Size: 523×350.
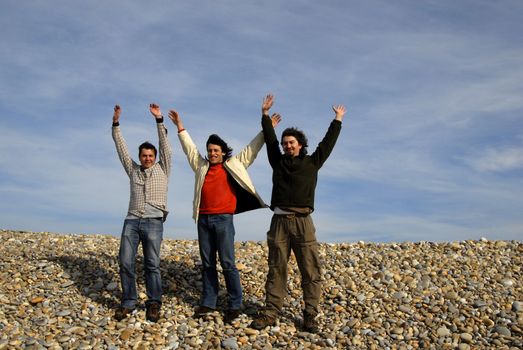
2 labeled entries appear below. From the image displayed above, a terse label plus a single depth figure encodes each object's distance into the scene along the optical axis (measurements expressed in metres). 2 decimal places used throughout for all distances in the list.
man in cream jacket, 8.25
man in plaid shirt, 8.43
